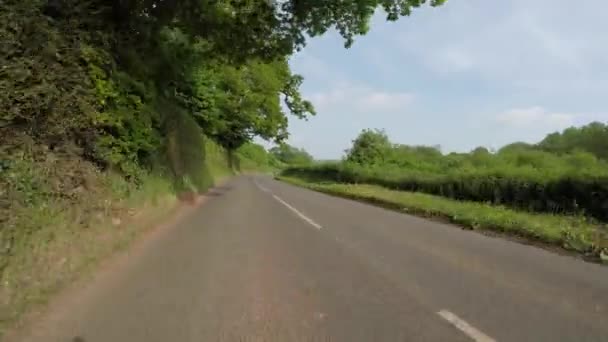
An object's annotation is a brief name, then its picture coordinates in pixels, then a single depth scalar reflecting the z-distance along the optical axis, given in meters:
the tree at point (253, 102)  38.38
